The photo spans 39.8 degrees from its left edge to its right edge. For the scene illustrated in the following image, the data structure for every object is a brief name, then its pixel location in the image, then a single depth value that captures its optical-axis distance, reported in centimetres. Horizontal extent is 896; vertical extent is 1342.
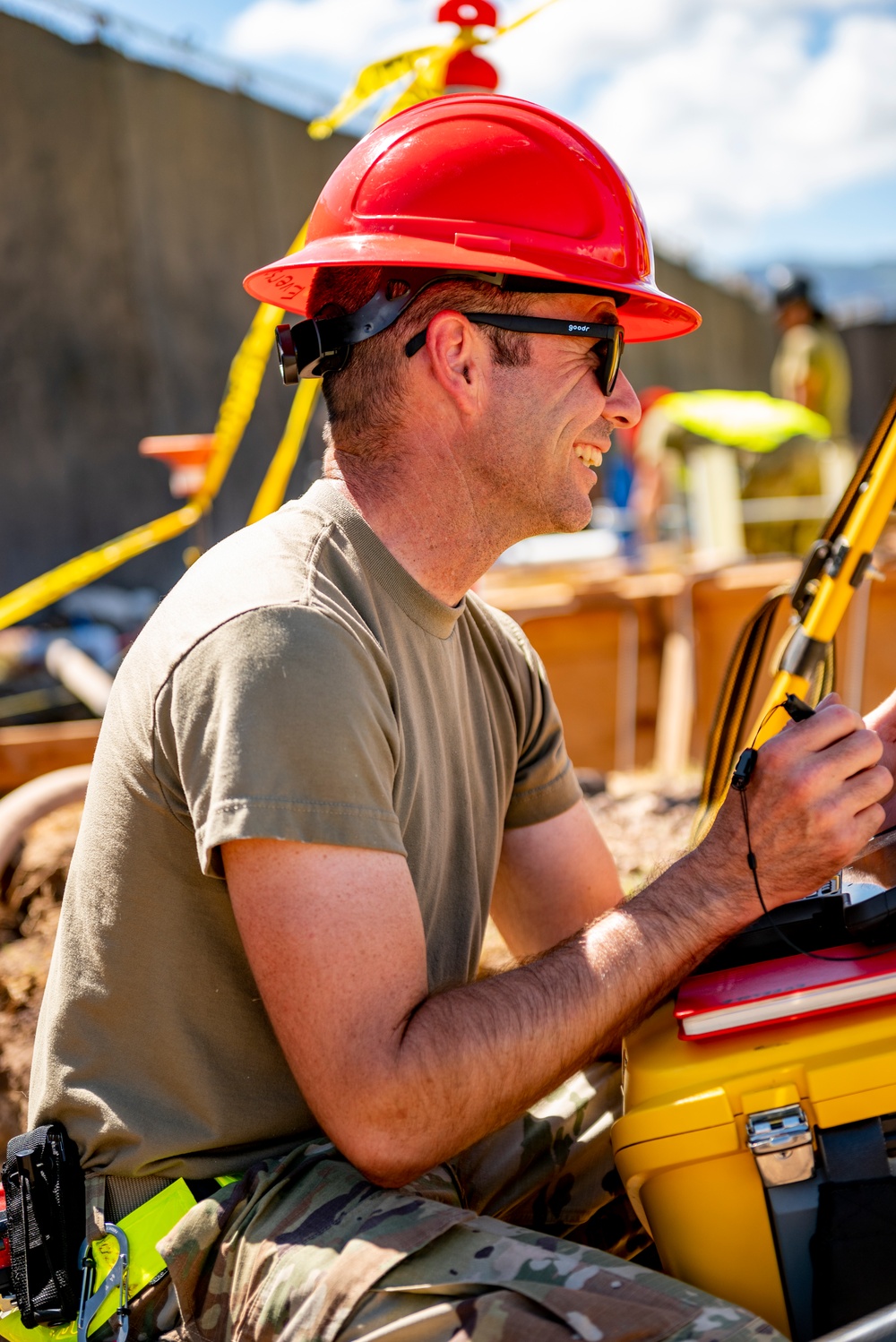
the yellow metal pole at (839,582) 162
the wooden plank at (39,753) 485
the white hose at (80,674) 546
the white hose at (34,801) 336
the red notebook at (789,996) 143
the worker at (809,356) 830
